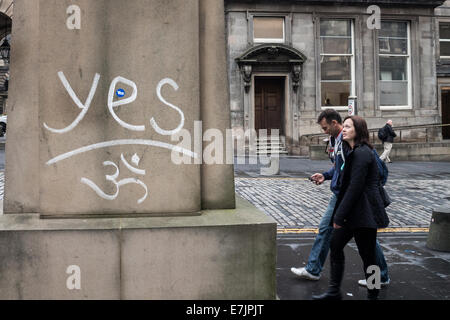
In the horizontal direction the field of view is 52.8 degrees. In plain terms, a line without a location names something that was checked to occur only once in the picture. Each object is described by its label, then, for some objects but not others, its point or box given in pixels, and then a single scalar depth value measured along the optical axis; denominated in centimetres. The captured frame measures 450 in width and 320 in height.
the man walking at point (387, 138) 1847
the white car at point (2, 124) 3077
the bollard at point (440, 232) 618
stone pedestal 324
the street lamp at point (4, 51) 1268
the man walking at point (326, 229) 462
